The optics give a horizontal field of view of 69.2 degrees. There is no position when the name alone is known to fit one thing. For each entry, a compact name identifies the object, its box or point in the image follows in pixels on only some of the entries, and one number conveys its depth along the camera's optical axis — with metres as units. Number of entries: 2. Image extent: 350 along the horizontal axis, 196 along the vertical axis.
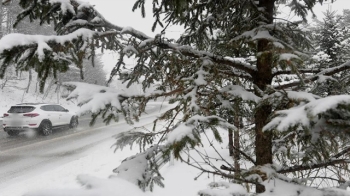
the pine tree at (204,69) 1.54
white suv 12.42
